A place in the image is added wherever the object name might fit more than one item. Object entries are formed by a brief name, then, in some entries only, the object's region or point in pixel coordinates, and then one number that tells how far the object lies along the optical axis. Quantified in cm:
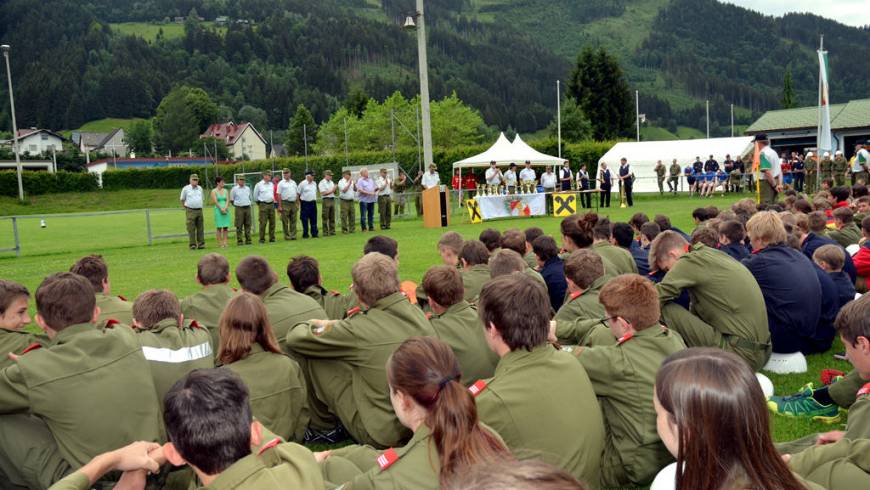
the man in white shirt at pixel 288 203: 2106
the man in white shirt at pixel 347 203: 2253
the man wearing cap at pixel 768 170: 1667
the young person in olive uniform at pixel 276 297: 576
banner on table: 2483
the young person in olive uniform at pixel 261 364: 455
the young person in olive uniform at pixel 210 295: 624
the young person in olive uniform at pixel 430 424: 271
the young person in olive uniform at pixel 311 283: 675
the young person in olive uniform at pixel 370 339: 489
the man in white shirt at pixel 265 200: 2038
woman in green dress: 1961
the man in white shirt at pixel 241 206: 2041
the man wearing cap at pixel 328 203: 2203
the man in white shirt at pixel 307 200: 2150
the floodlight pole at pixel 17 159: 4041
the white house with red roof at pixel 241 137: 11600
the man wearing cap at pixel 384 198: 2342
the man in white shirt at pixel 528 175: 2839
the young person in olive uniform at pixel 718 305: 605
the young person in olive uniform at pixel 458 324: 525
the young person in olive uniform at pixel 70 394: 386
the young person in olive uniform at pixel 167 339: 458
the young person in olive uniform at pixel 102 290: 594
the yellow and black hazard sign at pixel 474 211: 2442
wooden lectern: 2234
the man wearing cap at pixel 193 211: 1944
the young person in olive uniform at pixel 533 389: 362
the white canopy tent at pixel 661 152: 4056
